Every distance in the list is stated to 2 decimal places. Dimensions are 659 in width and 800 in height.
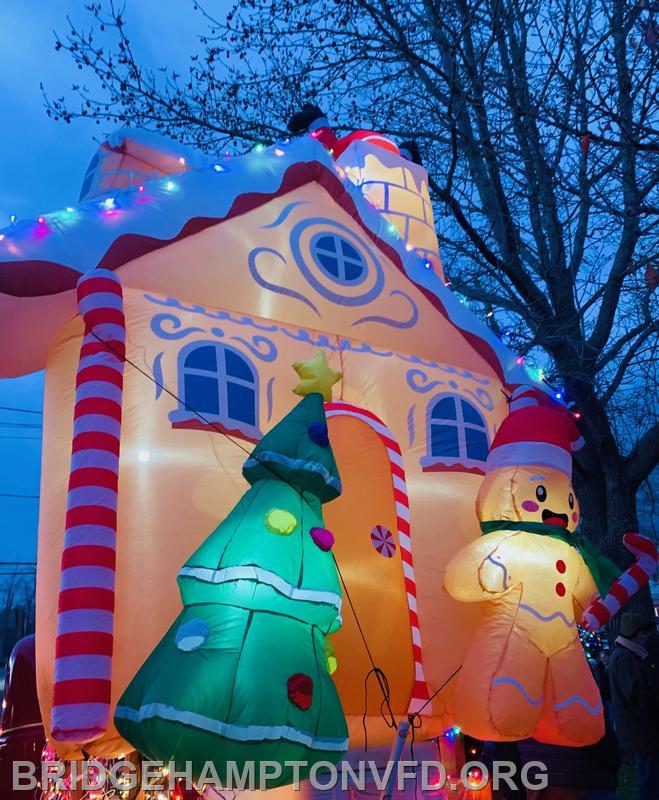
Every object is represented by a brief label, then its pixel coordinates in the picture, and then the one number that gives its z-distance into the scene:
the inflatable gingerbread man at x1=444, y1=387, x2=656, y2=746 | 3.86
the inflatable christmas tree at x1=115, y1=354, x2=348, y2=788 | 2.74
